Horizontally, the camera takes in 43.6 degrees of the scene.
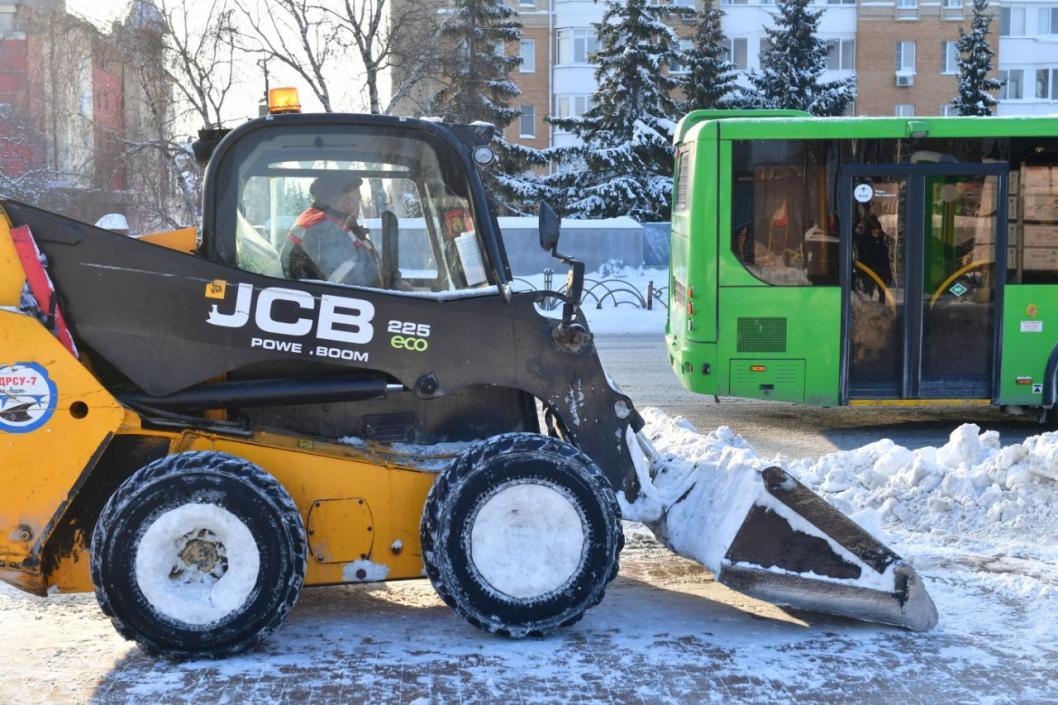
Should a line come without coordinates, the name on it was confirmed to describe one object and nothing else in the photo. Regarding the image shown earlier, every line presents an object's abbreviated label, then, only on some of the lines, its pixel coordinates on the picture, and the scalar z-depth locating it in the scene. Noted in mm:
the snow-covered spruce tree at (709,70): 41781
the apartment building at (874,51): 56938
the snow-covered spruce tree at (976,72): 46781
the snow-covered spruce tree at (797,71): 43812
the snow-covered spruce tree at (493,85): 39188
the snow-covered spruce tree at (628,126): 39469
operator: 5836
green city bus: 11547
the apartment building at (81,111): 29453
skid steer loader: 5383
